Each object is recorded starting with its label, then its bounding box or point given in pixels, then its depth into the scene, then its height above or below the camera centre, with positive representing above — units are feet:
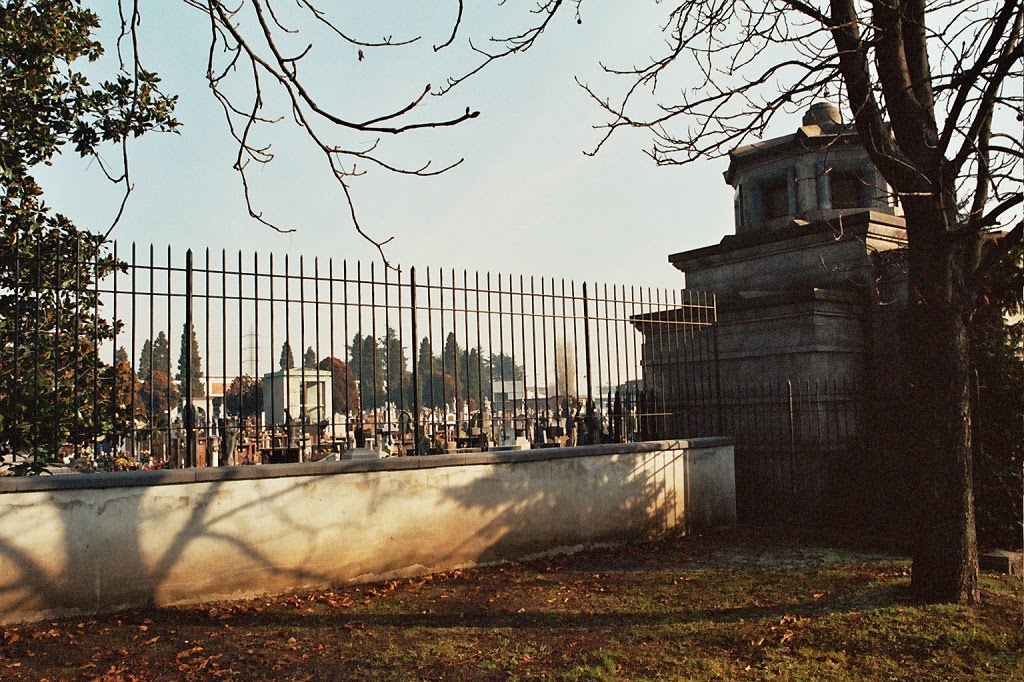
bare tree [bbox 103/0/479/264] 11.22 +4.93
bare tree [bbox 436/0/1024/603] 22.67 +6.20
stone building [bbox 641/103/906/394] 42.98 +7.01
